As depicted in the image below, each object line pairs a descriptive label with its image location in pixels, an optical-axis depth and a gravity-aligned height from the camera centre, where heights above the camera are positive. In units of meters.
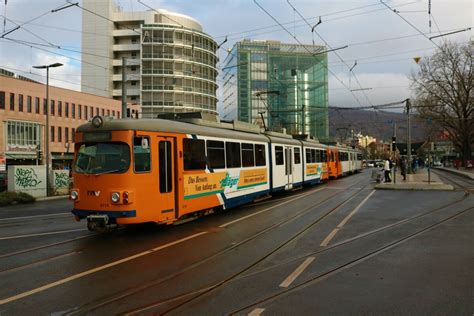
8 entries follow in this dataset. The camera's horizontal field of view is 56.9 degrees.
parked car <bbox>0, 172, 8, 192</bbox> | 26.49 -1.00
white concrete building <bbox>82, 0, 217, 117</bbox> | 82.62 +20.80
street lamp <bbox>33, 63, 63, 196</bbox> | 32.41 +7.37
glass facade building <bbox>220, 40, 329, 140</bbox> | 47.69 +10.38
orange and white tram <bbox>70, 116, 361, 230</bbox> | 9.68 -0.15
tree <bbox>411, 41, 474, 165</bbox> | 54.97 +9.07
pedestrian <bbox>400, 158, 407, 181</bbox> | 30.84 -0.63
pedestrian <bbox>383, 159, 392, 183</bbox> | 28.81 -0.62
